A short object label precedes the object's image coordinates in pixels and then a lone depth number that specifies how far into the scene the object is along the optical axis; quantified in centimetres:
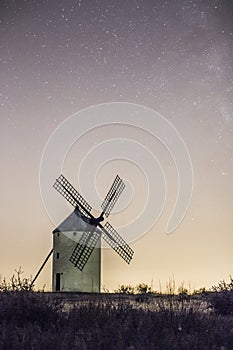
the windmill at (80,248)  3300
